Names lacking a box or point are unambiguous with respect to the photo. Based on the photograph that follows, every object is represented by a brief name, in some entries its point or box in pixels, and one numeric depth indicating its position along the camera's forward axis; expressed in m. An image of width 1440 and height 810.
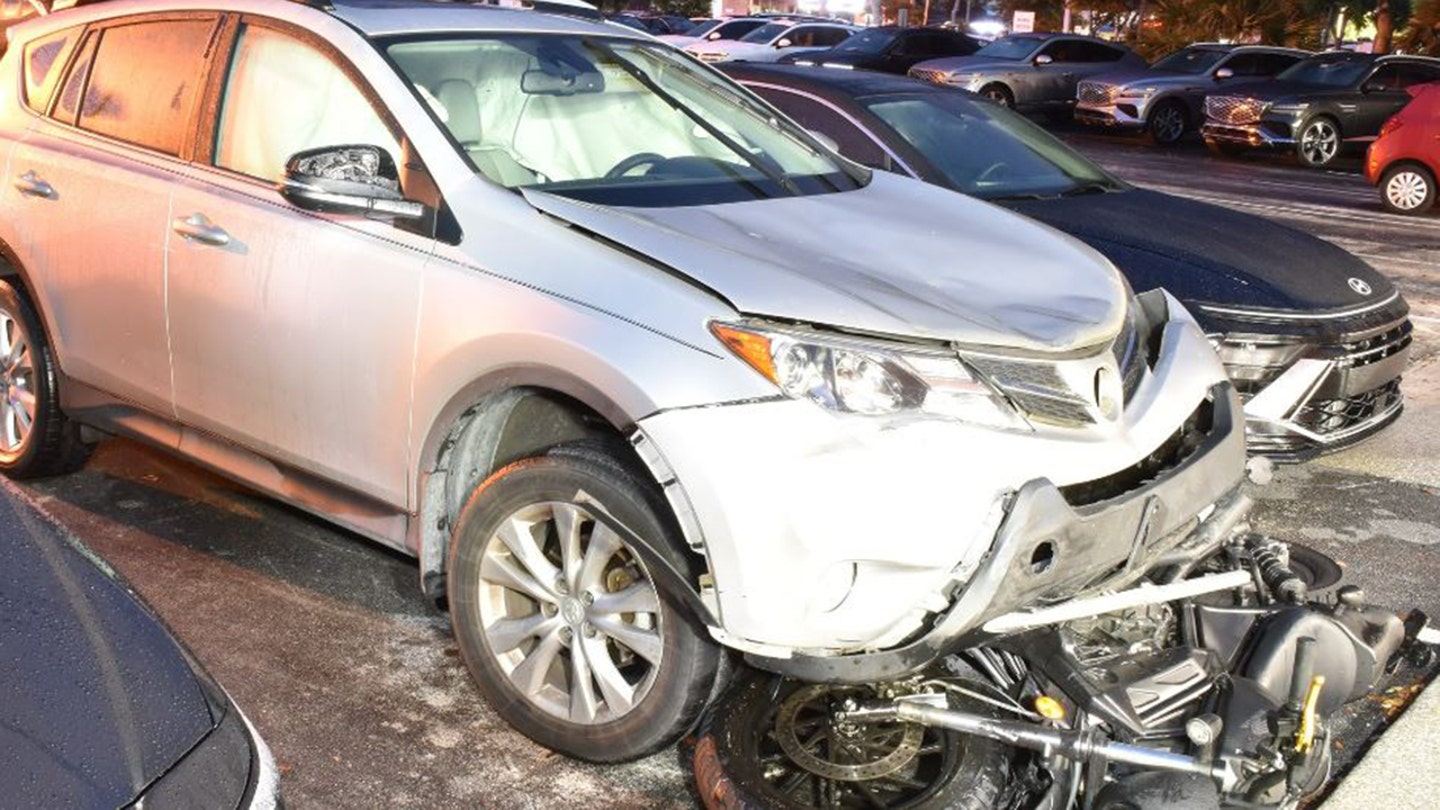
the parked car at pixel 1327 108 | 20.94
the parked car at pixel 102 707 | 2.28
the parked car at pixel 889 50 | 28.19
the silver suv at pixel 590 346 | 3.50
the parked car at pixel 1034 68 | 26.25
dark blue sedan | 6.08
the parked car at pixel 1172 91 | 24.02
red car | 15.23
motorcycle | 3.54
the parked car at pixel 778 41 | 29.83
